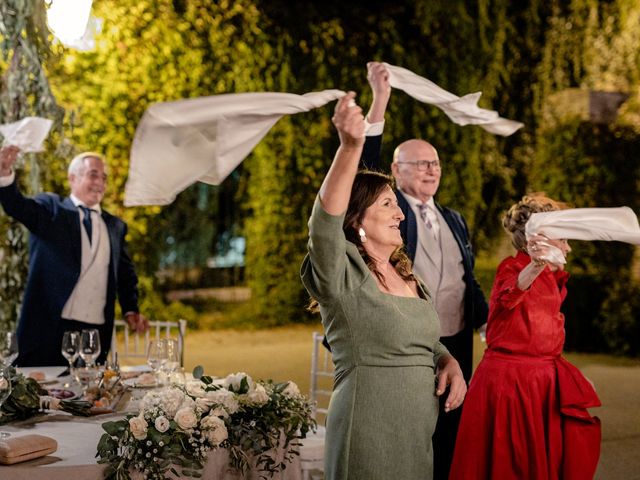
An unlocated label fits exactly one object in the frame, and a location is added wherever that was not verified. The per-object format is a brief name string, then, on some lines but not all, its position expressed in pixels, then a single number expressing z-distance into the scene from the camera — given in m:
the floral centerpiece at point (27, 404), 3.02
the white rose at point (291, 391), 2.91
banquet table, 2.45
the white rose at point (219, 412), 2.66
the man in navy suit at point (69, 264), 4.76
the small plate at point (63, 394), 3.30
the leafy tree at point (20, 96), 5.79
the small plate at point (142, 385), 3.52
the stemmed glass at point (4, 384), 2.81
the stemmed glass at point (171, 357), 3.43
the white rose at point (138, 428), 2.51
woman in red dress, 3.59
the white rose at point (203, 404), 2.67
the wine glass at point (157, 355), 3.42
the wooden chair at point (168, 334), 4.03
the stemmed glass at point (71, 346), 3.53
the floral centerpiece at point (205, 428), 2.53
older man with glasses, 4.11
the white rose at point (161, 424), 2.54
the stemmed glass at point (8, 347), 3.23
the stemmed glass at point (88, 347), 3.54
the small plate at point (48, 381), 3.67
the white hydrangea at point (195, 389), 2.76
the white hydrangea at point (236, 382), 2.89
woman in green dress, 2.41
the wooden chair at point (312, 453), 3.30
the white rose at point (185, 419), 2.56
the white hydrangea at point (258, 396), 2.79
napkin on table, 2.47
